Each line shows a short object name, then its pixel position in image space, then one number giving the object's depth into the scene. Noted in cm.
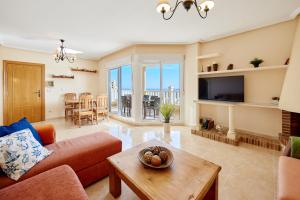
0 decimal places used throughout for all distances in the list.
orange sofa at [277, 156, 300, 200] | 107
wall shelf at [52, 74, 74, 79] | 530
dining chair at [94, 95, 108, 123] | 478
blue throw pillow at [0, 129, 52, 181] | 131
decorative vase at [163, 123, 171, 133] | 373
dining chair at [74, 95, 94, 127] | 438
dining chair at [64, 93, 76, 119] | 532
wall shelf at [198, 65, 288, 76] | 268
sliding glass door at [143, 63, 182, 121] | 453
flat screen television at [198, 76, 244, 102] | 325
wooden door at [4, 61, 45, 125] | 448
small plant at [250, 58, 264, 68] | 299
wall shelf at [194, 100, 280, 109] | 277
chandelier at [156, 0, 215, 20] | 153
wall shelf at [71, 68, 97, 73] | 578
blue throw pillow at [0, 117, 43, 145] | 158
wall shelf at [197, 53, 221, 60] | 356
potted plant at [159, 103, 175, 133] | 369
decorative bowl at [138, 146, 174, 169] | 136
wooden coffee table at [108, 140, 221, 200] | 111
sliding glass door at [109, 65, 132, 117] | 513
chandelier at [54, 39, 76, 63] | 392
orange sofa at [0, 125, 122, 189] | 155
